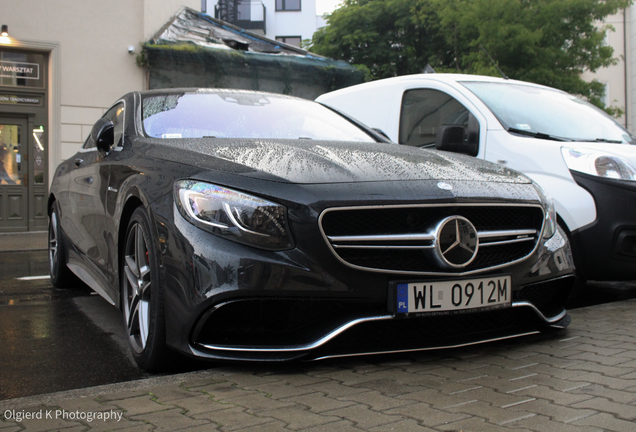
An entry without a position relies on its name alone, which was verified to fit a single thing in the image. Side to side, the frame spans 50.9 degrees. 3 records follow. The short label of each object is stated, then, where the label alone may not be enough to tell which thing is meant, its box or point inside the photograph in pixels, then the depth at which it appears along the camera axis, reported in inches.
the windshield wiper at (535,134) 200.8
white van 178.4
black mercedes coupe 104.2
